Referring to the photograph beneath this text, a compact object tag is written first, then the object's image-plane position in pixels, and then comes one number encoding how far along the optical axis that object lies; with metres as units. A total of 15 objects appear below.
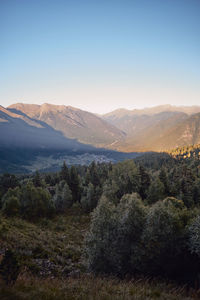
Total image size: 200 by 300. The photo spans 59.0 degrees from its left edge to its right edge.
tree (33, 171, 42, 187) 65.62
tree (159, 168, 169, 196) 48.31
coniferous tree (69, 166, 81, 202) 65.84
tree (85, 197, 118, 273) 17.09
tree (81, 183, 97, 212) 57.34
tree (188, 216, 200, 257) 15.00
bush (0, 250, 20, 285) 9.02
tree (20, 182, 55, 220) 44.71
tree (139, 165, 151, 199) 52.81
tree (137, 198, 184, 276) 15.96
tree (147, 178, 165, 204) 45.47
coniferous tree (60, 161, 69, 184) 67.88
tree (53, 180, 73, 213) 58.23
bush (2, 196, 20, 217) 39.53
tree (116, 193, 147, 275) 16.47
